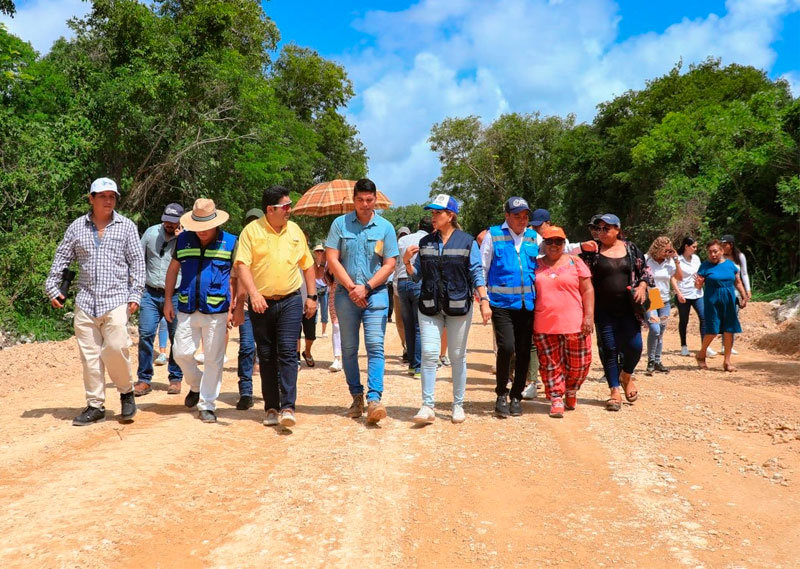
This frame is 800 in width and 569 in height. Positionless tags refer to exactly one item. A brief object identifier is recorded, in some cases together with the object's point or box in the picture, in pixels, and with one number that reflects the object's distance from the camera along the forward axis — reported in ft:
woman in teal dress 34.60
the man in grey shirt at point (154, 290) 25.67
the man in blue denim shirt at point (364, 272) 21.30
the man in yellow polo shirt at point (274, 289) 20.45
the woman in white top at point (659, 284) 33.18
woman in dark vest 21.44
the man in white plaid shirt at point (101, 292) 20.40
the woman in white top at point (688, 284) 37.52
